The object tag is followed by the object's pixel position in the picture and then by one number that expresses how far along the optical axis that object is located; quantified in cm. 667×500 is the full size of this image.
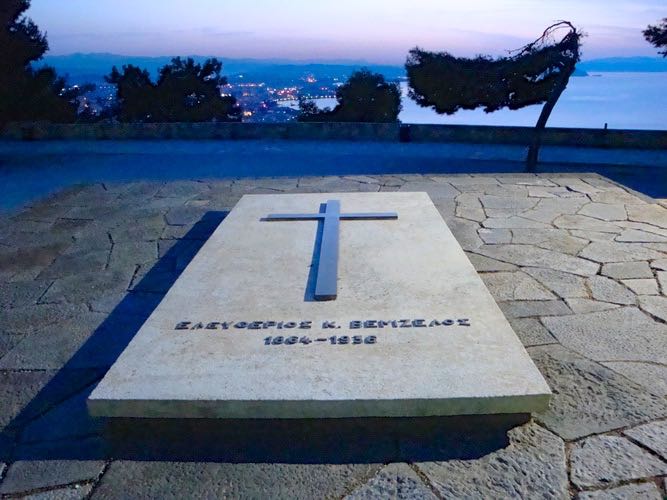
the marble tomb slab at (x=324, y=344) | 186
